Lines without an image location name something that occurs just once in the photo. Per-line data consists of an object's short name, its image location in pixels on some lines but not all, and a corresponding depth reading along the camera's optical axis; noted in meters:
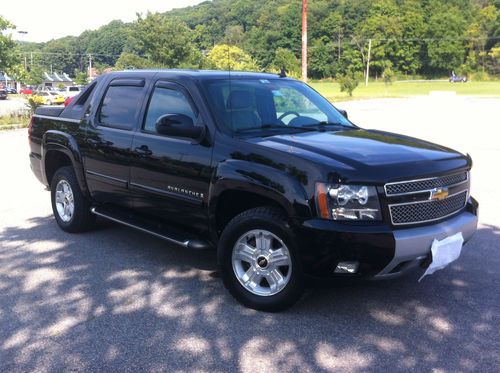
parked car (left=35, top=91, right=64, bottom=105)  37.44
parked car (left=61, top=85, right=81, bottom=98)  46.38
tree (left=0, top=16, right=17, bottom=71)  21.69
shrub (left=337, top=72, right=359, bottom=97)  47.16
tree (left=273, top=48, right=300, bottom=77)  40.29
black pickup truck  3.52
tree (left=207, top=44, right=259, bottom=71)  37.61
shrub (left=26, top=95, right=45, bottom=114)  21.59
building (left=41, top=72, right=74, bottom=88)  118.60
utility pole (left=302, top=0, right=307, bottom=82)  30.15
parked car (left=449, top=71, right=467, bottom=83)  102.56
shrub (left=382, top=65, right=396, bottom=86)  65.38
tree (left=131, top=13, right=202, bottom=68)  36.69
